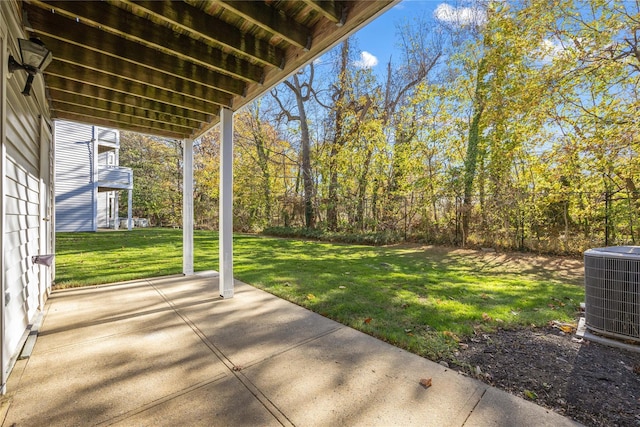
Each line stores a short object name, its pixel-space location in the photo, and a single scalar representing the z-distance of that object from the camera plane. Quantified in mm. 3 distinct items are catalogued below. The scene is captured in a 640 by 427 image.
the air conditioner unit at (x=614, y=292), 2262
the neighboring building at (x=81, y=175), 11719
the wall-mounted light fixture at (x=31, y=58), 1854
